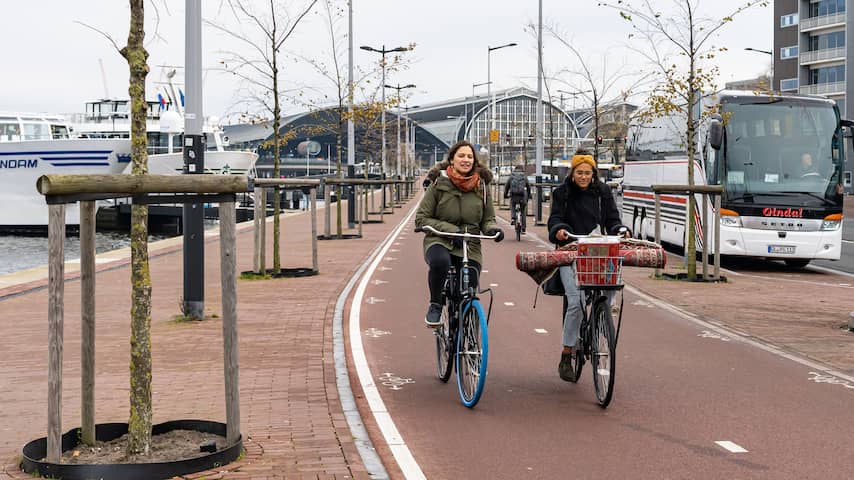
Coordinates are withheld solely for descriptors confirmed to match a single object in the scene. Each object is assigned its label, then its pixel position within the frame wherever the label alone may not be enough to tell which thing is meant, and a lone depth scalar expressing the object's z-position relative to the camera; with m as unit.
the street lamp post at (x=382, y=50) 51.08
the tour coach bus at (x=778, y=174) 18.39
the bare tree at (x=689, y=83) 17.36
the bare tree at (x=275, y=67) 17.66
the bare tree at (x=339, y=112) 30.52
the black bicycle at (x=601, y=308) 6.95
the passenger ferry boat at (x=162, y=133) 52.72
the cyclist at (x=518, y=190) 25.30
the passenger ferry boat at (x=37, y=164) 50.09
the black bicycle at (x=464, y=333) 6.94
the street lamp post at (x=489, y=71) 73.07
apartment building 74.57
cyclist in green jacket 7.68
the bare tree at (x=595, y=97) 32.31
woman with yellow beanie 7.78
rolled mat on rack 7.23
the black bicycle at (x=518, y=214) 25.47
